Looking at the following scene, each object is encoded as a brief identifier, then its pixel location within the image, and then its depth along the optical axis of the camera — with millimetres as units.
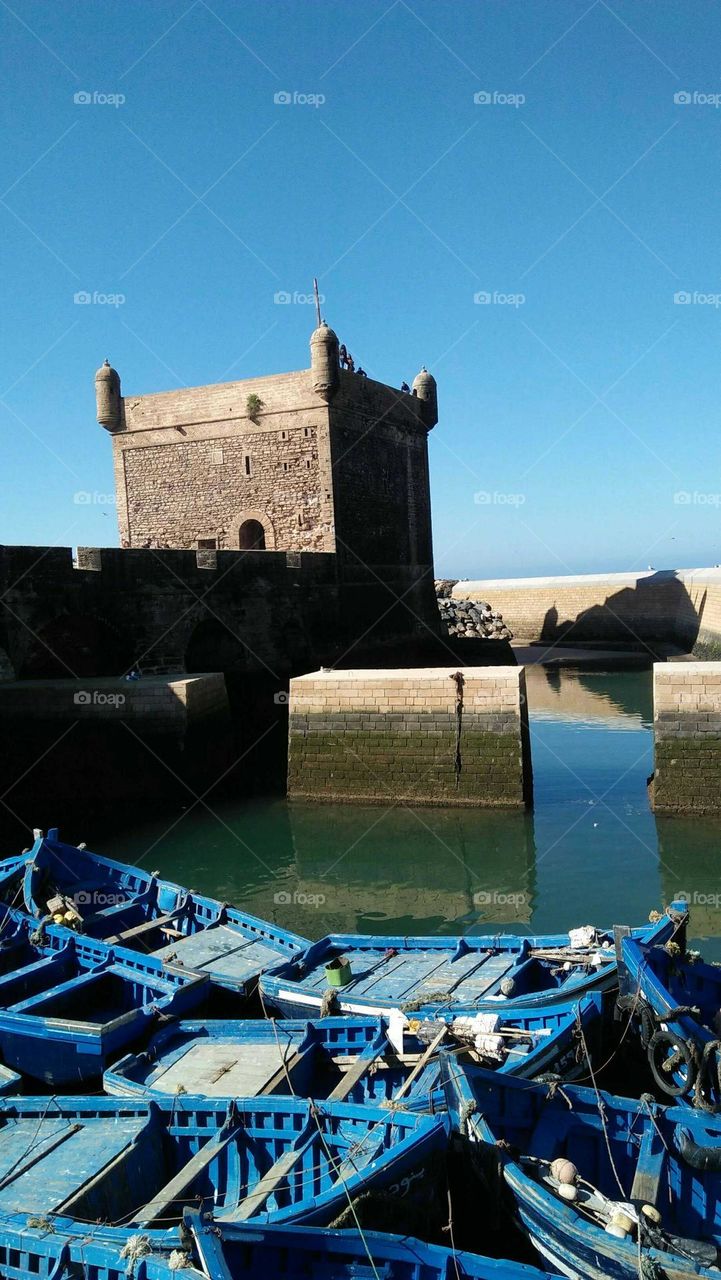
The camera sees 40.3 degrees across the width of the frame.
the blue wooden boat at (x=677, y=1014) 5840
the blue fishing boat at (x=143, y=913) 8156
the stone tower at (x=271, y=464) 23906
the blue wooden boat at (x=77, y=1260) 4098
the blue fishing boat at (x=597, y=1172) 4309
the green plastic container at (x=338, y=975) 7500
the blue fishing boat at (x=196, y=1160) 4676
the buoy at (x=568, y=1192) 4699
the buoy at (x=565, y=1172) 4832
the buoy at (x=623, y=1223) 4484
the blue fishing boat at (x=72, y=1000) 6719
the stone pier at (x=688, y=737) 13156
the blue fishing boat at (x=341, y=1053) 6070
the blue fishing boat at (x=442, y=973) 6965
